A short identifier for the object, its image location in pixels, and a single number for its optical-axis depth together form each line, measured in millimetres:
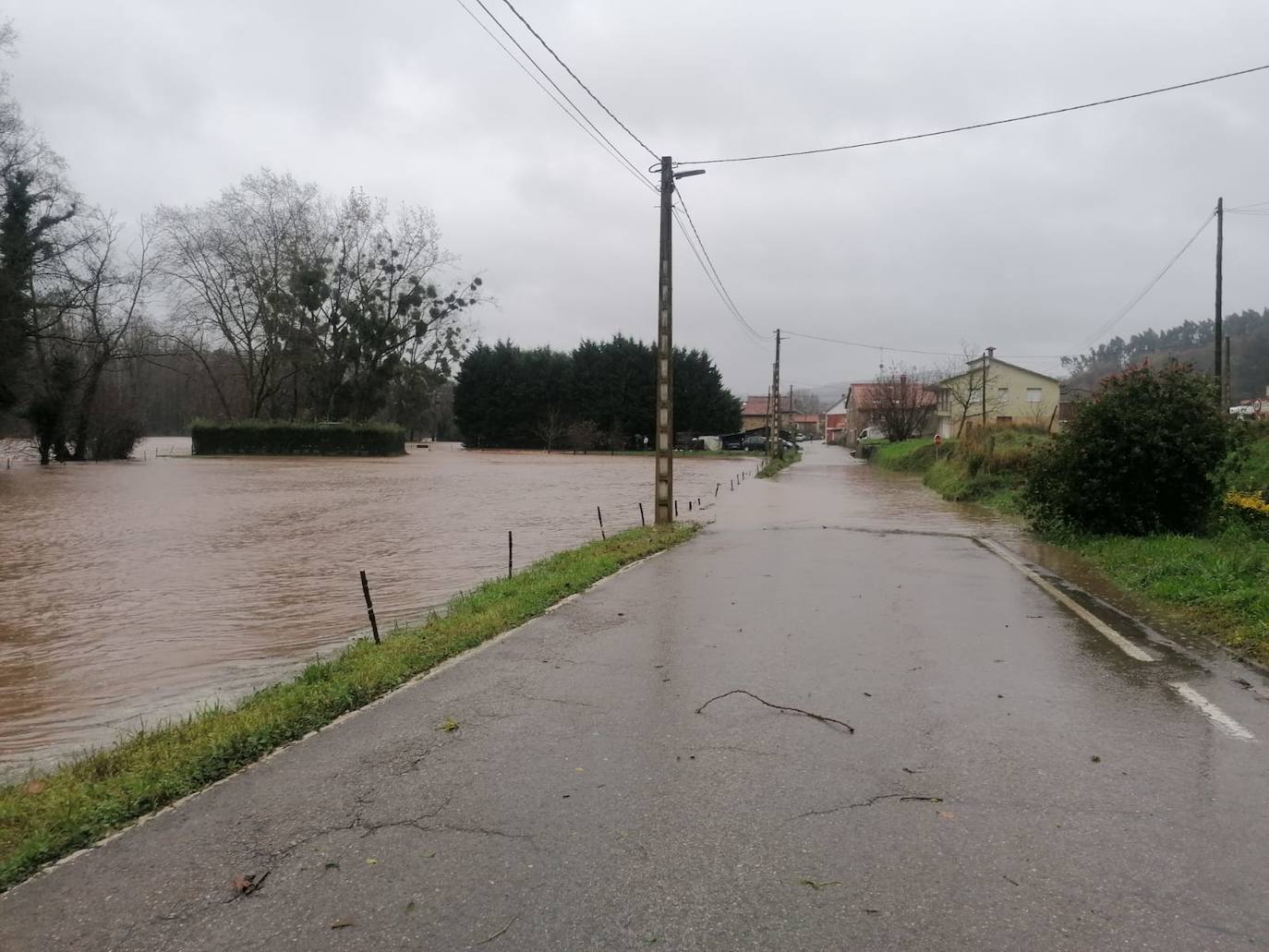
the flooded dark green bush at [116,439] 55281
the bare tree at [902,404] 61625
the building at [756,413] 149875
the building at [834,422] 151588
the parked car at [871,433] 85431
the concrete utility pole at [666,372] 17188
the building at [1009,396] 69062
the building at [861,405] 67688
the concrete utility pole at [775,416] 50594
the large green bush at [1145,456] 13594
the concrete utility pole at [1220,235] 30186
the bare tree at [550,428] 80062
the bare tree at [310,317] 61531
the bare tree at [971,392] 56228
